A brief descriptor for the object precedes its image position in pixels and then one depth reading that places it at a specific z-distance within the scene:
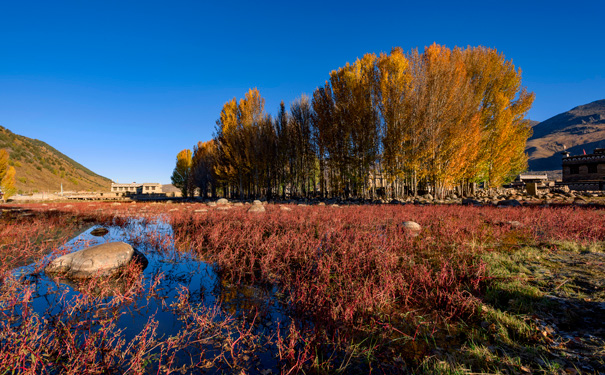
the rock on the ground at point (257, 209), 11.81
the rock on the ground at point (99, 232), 8.57
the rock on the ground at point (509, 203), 11.93
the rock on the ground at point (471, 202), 13.34
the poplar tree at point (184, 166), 50.84
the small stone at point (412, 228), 6.67
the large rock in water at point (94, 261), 4.50
